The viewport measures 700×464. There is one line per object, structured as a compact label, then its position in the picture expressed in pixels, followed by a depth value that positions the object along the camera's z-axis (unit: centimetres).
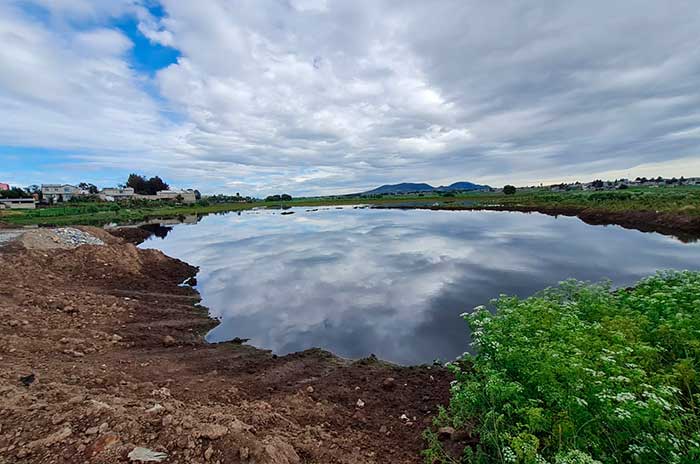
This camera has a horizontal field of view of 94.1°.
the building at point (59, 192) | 10165
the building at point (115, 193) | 10880
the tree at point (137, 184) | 14175
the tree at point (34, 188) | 12304
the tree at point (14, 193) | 8295
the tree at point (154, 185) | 14375
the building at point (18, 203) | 7401
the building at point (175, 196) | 12698
